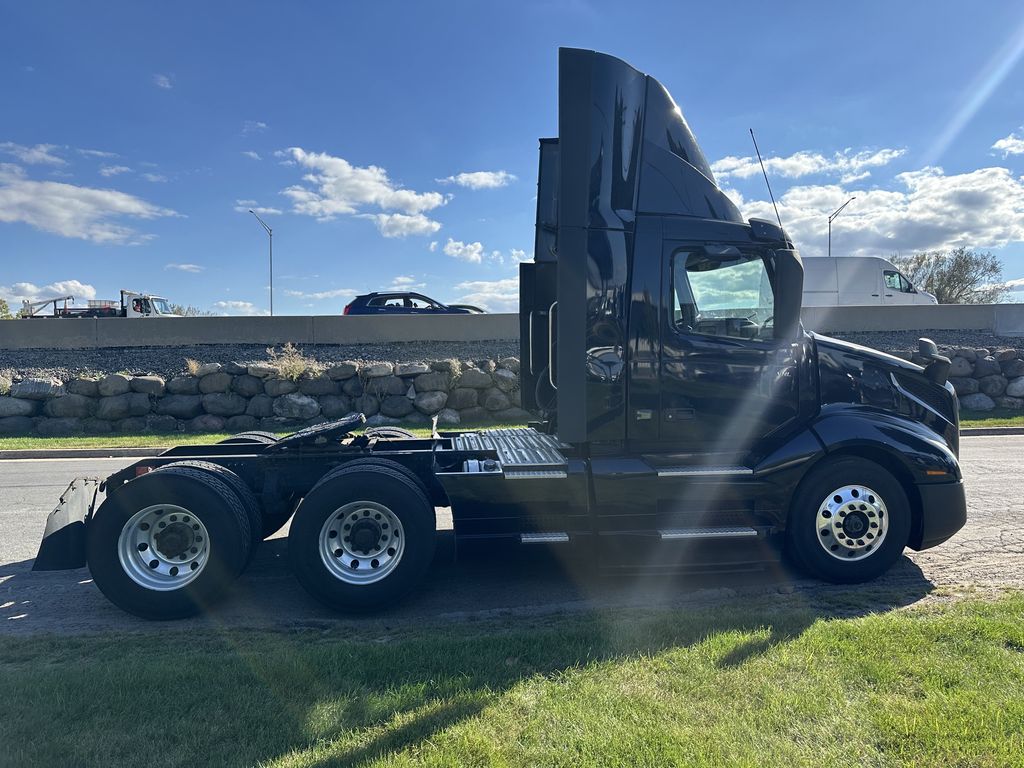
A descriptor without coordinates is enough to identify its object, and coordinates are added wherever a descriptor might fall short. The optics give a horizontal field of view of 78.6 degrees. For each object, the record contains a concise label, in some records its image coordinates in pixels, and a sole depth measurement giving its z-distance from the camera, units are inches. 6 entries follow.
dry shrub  548.1
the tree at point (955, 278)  1591.5
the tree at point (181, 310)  1187.1
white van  886.4
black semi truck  172.9
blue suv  775.1
